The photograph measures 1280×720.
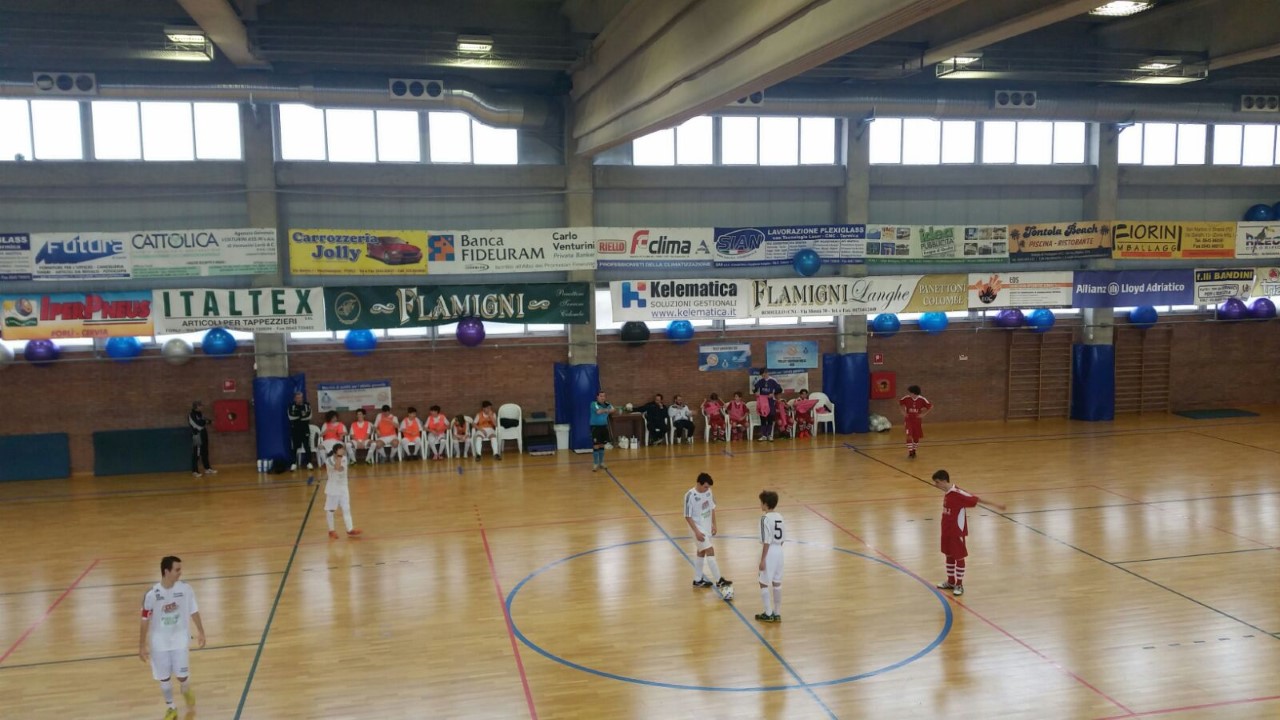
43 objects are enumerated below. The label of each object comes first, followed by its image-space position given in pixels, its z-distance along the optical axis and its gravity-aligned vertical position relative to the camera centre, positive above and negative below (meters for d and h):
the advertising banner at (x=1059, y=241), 23.23 +1.46
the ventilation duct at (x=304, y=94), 17.27 +4.35
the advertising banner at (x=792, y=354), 22.91 -1.37
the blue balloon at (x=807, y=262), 21.67 +0.96
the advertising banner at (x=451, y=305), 19.72 +0.06
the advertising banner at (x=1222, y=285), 23.81 +0.24
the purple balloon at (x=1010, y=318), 23.45 -0.55
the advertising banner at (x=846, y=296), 21.91 +0.12
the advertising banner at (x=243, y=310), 19.11 +0.04
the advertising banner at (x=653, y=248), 21.06 +1.35
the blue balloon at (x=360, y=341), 19.91 -0.72
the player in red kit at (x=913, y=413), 19.77 -2.57
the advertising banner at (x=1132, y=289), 23.42 +0.17
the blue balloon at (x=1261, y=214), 24.69 +2.21
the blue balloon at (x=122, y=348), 18.92 -0.73
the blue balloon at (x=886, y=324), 22.53 -0.62
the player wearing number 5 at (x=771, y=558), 10.05 -2.96
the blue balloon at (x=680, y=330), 21.67 -0.66
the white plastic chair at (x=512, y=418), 21.20 -2.72
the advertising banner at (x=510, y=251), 20.34 +1.29
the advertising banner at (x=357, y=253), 19.62 +1.28
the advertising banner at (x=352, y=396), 20.64 -2.04
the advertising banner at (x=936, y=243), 22.41 +1.43
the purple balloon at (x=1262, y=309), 24.36 -0.45
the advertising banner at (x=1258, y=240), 24.09 +1.45
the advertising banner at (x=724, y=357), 22.47 -1.40
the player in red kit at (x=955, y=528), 11.07 -2.88
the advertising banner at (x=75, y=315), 18.50 -0.01
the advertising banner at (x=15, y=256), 18.34 +1.25
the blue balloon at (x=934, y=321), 22.92 -0.59
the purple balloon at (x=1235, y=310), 24.16 -0.46
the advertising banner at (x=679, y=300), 21.05 +0.08
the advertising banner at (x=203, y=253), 18.88 +1.28
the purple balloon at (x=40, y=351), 18.66 -0.76
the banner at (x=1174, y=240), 23.45 +1.45
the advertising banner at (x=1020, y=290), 23.08 +0.19
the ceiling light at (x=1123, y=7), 13.99 +4.84
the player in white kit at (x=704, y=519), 11.22 -2.78
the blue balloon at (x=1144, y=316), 23.97 -0.58
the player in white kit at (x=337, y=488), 13.80 -2.85
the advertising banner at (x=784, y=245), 21.73 +1.42
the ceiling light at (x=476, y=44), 16.88 +5.10
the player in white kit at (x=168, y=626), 8.03 -2.87
